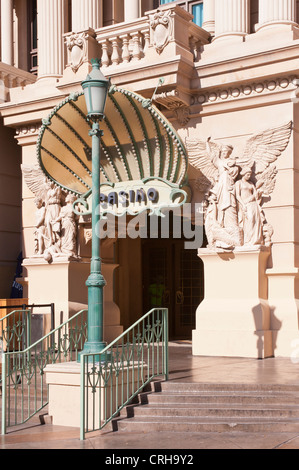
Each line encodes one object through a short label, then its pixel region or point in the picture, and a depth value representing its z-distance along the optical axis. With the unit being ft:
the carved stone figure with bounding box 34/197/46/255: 54.70
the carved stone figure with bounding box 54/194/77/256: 53.52
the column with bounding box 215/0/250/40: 50.03
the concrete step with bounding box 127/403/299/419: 31.45
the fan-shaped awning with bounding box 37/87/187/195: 46.42
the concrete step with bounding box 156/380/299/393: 33.30
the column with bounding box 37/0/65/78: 59.47
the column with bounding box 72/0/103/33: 57.72
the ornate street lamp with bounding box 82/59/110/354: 33.68
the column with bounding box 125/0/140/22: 59.36
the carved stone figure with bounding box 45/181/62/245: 54.13
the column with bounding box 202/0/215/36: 55.77
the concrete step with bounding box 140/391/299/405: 32.42
